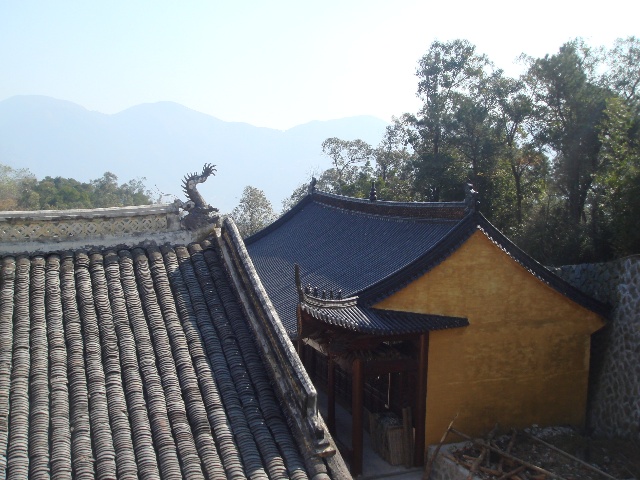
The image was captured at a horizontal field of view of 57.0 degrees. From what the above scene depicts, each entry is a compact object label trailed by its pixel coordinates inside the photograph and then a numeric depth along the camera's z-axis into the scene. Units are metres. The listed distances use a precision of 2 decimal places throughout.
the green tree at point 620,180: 13.20
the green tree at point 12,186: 45.25
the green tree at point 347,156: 37.78
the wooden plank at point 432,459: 10.38
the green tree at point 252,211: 38.34
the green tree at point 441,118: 26.08
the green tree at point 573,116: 20.81
